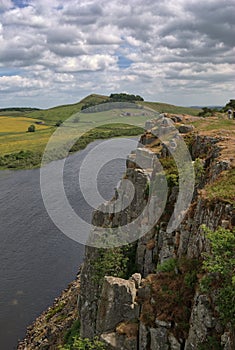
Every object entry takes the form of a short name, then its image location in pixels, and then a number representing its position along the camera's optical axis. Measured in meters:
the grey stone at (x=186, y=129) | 38.62
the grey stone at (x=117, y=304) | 21.16
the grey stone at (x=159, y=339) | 18.48
